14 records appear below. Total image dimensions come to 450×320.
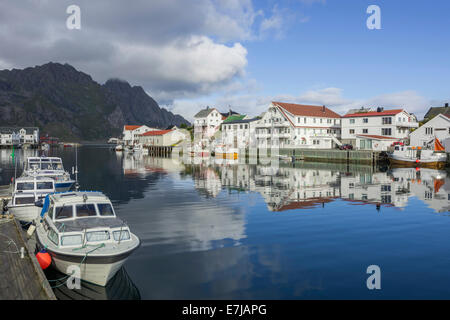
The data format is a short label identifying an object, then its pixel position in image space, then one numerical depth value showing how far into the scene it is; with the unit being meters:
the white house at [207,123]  149.50
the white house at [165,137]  145.25
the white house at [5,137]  197.38
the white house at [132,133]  186.90
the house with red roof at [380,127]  87.44
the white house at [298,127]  100.25
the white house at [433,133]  77.81
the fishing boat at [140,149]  142.50
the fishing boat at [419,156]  70.44
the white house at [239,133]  116.00
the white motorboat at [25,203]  23.59
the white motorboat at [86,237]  13.40
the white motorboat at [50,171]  36.34
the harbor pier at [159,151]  137.09
